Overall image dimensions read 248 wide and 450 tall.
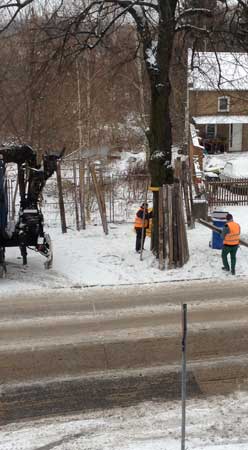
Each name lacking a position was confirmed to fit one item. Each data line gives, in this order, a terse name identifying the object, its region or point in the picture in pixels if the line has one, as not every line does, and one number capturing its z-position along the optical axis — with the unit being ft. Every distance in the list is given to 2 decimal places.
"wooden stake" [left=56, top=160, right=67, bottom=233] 55.21
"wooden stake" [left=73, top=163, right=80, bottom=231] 56.65
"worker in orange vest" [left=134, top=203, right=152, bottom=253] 47.26
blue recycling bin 48.44
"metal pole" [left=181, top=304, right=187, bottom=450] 18.80
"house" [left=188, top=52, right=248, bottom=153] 137.39
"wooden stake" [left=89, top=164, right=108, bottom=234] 54.65
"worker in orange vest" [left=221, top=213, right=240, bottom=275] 42.70
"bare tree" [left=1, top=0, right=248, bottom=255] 43.37
